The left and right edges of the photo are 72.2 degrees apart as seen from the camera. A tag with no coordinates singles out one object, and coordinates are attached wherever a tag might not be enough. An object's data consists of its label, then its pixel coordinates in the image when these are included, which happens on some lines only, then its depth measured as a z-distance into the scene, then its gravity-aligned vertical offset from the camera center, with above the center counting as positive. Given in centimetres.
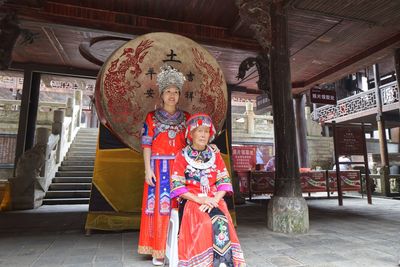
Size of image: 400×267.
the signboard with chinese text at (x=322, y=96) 820 +227
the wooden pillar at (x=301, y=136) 947 +123
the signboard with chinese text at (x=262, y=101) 788 +205
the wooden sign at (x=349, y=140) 711 +83
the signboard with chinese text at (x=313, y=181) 848 -28
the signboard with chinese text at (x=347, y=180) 862 -25
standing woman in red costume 245 +13
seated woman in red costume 177 -21
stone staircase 730 -21
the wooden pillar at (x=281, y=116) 379 +83
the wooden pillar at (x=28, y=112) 702 +153
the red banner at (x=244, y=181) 820 -28
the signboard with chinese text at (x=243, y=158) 1161 +59
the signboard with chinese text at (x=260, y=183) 818 -34
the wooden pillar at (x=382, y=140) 924 +123
